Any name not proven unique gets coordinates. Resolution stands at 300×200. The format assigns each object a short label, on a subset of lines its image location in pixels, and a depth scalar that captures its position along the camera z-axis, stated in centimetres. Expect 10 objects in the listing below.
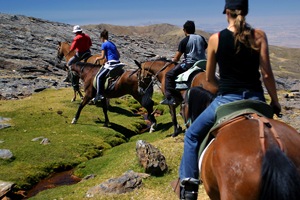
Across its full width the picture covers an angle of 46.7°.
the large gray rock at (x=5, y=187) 1267
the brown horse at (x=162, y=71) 1762
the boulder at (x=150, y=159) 1284
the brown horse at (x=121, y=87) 2083
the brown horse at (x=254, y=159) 485
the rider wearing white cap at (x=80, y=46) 2520
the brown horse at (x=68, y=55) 2596
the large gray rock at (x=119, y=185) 1170
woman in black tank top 589
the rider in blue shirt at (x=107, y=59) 2058
